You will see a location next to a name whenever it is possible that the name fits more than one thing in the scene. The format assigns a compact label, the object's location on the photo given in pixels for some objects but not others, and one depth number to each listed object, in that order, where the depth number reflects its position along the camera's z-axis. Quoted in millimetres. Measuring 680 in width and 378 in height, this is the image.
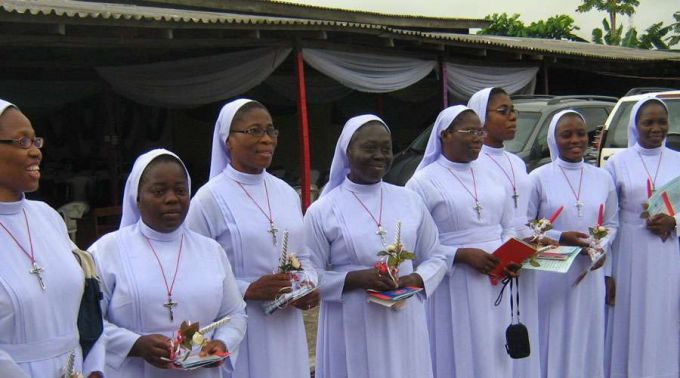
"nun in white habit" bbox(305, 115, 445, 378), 4230
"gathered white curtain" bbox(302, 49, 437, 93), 12477
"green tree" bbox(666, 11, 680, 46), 41094
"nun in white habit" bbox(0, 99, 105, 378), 2799
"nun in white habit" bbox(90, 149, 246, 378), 3322
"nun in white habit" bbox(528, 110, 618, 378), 5395
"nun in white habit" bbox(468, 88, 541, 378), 5145
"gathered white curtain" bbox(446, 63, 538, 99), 15281
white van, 9852
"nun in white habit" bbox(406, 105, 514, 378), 4805
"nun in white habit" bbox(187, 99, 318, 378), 3891
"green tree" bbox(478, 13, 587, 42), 37625
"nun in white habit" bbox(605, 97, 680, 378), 5625
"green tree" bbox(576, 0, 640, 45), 43500
